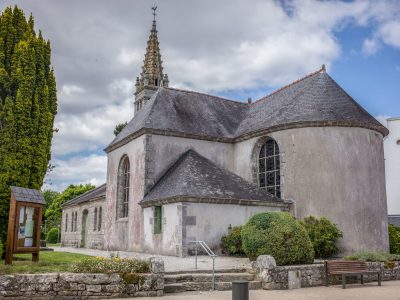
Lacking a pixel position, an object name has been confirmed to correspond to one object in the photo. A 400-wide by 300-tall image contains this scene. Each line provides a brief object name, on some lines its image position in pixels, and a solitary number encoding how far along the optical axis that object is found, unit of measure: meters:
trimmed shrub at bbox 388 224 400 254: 20.38
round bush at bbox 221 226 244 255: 16.84
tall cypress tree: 13.79
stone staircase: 10.78
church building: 17.92
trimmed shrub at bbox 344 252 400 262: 13.95
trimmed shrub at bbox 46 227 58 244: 42.94
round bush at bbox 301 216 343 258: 17.20
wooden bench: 12.06
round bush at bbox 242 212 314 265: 12.38
